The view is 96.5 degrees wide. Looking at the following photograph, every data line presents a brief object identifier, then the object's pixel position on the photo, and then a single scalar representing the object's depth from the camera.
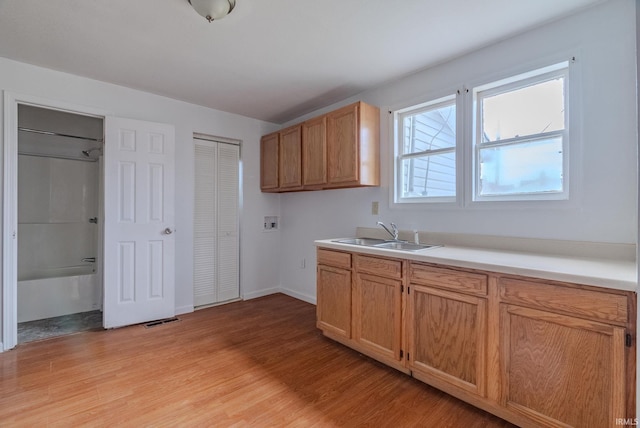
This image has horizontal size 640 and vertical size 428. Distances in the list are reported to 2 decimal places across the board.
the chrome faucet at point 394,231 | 2.70
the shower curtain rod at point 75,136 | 3.14
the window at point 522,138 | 1.97
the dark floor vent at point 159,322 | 3.00
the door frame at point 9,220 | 2.43
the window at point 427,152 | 2.54
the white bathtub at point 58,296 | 3.06
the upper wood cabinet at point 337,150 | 2.79
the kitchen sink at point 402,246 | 2.46
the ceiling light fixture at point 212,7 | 1.68
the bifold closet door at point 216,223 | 3.61
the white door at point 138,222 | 2.89
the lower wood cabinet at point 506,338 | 1.27
